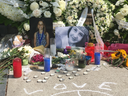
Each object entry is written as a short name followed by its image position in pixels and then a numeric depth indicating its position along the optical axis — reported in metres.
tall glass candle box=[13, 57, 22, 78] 2.65
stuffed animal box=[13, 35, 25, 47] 4.18
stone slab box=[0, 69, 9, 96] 2.21
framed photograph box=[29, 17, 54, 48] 4.22
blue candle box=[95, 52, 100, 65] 3.45
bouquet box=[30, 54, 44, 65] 3.48
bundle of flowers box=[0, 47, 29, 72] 3.17
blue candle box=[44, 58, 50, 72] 2.94
